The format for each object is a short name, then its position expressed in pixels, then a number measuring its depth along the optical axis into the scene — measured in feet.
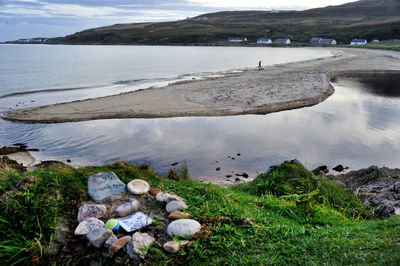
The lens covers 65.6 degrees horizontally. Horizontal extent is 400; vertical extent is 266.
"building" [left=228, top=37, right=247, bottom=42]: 541.01
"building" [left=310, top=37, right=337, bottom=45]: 432.66
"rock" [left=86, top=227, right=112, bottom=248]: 13.50
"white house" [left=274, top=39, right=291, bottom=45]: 480.15
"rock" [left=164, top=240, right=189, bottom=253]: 13.21
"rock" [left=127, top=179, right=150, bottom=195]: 17.56
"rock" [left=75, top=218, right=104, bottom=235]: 13.98
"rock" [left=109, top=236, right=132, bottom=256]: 13.19
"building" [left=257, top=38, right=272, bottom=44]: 501.76
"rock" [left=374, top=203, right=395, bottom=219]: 22.15
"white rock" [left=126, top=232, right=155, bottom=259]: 12.92
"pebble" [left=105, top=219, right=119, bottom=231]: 14.43
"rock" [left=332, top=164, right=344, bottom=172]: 42.26
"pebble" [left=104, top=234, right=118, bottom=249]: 13.52
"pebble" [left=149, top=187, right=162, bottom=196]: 17.90
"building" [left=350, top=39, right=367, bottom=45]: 390.19
